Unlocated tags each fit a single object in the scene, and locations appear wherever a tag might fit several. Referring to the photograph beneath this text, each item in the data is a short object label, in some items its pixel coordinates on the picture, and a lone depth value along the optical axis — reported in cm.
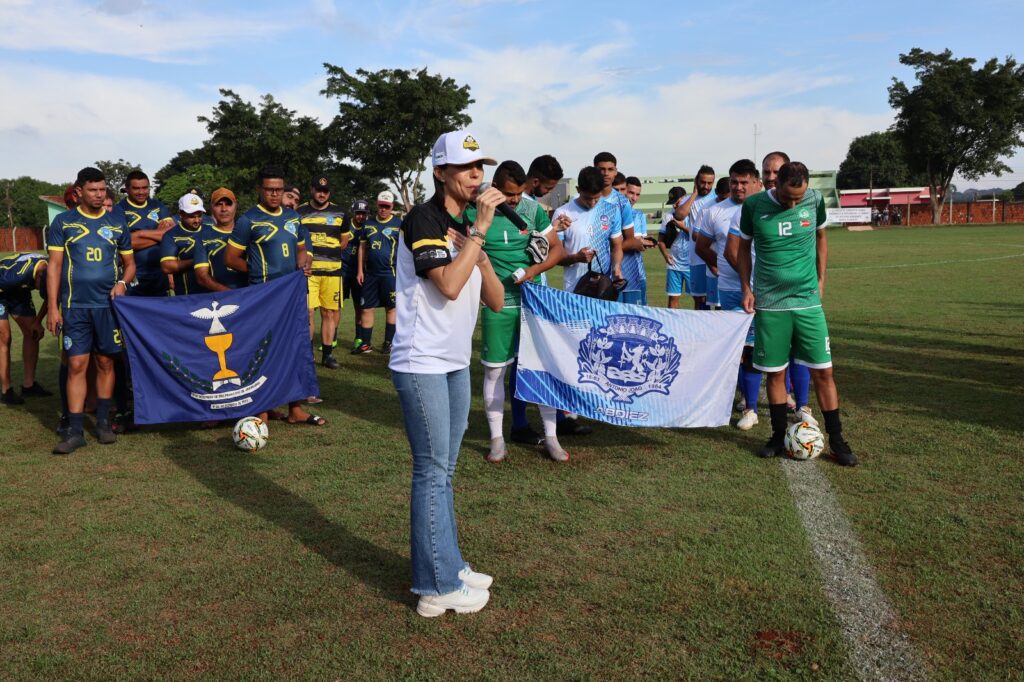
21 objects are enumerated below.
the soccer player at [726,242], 705
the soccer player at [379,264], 1143
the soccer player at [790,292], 594
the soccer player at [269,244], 734
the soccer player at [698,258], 878
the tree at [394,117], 5091
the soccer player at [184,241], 790
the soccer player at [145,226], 836
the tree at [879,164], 10394
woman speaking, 340
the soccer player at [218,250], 746
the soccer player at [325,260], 1067
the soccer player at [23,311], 863
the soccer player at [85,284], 675
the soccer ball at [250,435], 659
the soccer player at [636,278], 817
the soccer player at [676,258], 1052
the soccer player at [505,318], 610
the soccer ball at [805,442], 591
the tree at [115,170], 9375
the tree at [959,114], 5872
